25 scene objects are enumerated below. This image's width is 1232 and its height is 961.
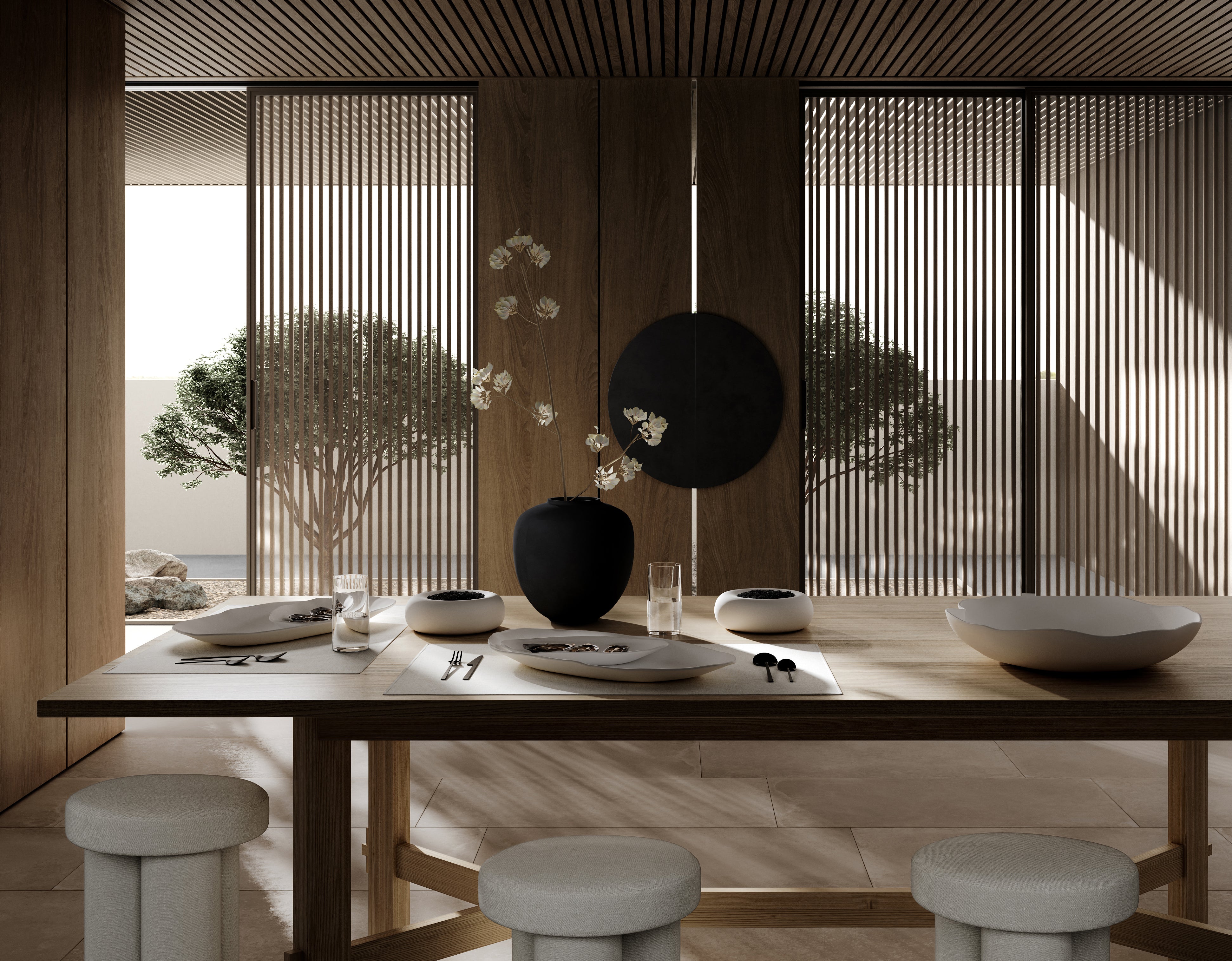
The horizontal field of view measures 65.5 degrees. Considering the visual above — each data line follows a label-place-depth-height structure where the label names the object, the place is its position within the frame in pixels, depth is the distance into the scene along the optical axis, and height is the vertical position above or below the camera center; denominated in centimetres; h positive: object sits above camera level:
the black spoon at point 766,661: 159 -30
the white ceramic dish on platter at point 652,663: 149 -29
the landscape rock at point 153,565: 796 -70
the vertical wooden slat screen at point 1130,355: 455 +61
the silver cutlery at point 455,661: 159 -31
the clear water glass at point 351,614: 171 -24
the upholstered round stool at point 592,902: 134 -60
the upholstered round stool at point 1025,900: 137 -61
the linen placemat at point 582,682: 148 -32
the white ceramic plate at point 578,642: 153 -28
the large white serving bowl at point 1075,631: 147 -25
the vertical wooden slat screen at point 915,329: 457 +73
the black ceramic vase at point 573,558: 193 -15
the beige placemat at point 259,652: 160 -31
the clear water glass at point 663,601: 183 -23
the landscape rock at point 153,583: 727 -78
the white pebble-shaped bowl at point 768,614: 188 -26
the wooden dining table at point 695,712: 141 -34
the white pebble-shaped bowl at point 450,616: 187 -26
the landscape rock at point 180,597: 718 -87
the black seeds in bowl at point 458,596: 196 -23
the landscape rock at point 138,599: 711 -87
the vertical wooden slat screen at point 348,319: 458 +78
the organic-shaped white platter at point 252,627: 173 -27
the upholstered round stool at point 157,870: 152 -63
